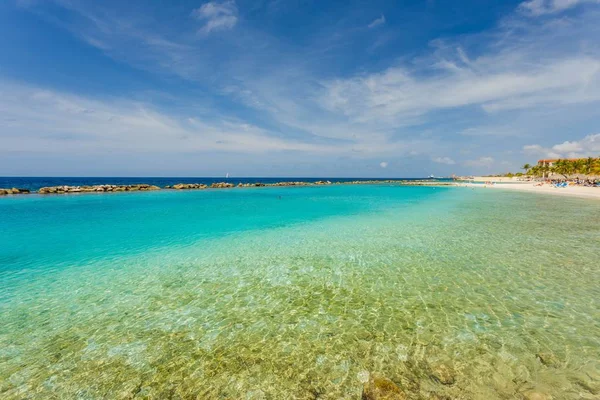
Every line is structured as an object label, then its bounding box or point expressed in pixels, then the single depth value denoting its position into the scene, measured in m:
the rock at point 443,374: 4.16
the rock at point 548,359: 4.49
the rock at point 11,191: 44.51
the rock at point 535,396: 3.80
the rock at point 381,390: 3.89
